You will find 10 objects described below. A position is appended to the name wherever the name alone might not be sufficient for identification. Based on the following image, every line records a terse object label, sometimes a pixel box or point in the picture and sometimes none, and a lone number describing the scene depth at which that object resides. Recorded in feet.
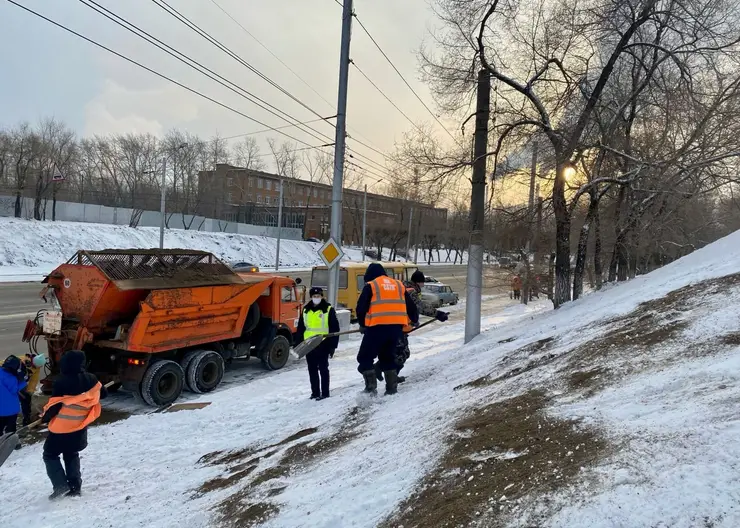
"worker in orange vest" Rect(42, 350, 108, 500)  15.74
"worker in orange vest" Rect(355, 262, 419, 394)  20.30
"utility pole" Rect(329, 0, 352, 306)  45.09
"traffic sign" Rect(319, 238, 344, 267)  44.29
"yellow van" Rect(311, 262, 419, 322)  57.00
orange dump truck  27.66
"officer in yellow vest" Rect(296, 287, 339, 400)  23.95
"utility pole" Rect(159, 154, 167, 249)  103.71
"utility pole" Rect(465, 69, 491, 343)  34.14
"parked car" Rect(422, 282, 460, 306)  84.67
